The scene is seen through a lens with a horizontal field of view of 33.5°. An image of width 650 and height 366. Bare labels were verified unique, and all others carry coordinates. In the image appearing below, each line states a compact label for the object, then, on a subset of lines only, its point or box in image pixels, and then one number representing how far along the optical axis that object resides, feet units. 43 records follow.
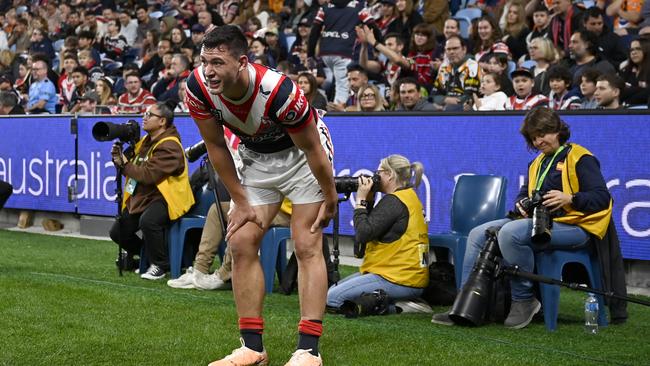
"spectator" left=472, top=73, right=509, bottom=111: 35.68
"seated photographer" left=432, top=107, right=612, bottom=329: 23.29
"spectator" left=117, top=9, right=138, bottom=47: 66.95
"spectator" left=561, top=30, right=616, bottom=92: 37.63
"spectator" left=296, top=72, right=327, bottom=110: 35.14
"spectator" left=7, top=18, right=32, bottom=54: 74.33
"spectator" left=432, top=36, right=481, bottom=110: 38.91
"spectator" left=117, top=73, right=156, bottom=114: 49.10
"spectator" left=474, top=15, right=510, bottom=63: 42.50
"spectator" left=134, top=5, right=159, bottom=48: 66.59
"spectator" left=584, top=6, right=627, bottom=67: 38.86
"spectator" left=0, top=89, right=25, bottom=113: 49.32
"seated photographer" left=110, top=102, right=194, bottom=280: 31.35
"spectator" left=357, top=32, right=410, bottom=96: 44.19
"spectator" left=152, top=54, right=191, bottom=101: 50.08
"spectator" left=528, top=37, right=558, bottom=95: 39.04
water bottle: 23.47
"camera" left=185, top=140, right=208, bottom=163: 27.96
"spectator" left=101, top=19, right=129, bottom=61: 65.57
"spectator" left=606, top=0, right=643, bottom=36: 41.39
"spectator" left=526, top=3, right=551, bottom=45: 42.29
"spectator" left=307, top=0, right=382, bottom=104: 48.44
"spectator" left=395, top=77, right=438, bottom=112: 36.70
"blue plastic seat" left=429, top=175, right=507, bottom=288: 26.86
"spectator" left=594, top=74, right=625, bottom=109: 31.65
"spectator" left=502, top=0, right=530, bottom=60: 43.16
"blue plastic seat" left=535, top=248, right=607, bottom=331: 23.71
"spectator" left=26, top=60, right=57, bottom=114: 55.57
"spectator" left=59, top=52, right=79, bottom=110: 57.11
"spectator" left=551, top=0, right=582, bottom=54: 40.88
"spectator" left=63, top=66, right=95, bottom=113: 55.39
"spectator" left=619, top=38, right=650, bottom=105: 33.86
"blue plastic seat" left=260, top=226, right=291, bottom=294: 29.13
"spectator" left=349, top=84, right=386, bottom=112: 37.22
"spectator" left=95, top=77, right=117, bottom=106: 50.47
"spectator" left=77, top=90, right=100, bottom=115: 48.62
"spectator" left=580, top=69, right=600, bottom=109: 33.14
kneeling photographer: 24.95
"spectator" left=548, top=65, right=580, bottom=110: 34.76
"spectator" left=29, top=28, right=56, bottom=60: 70.44
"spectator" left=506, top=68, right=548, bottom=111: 34.24
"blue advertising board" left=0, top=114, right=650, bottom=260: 28.84
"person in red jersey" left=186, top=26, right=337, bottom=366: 17.15
